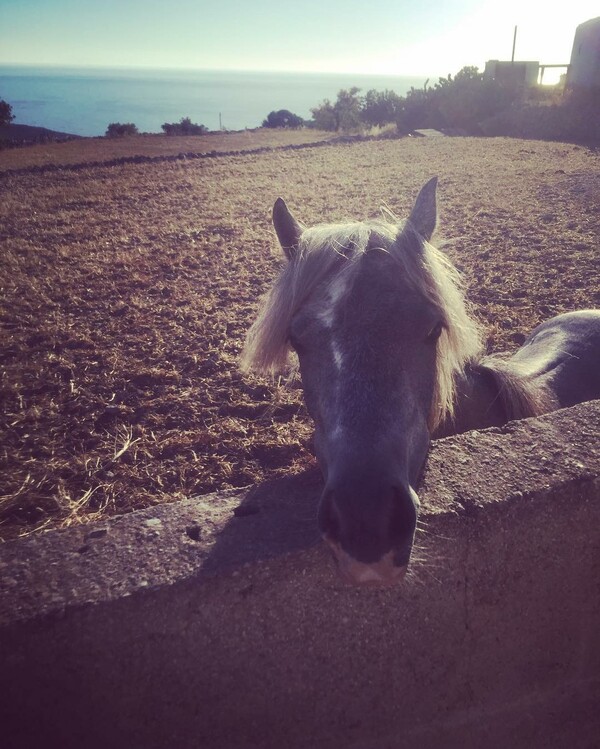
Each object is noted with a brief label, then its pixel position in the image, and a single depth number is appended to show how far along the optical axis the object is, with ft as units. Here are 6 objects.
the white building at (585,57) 71.99
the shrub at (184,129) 97.96
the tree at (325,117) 113.80
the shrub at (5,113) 96.22
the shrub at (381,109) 113.19
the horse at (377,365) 4.14
